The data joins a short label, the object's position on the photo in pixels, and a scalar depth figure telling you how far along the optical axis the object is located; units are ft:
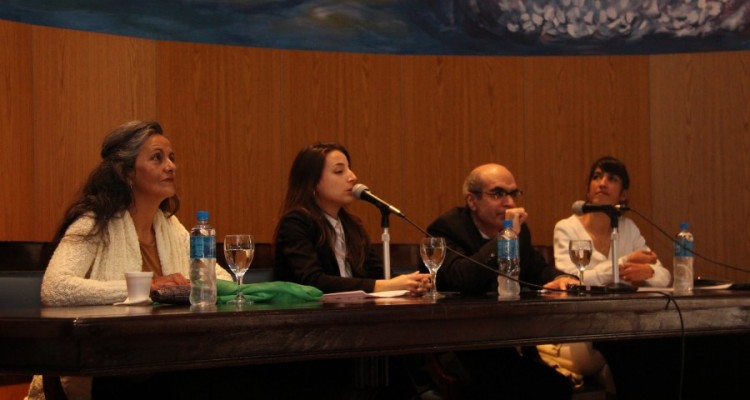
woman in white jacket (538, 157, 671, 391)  12.28
